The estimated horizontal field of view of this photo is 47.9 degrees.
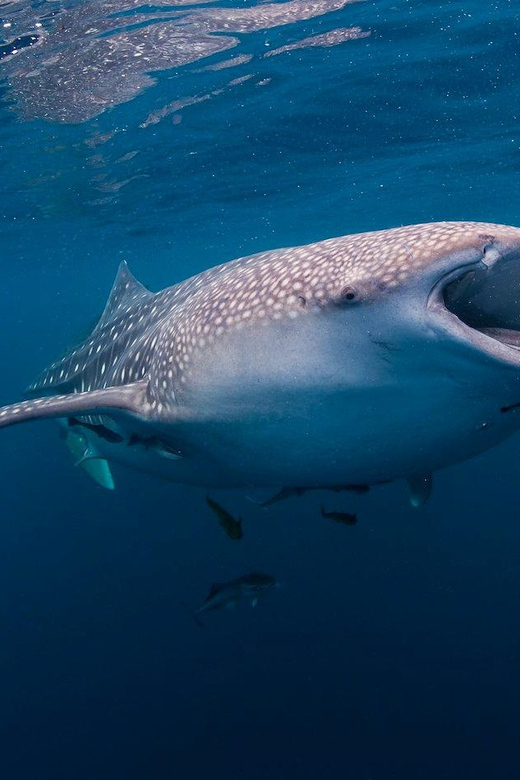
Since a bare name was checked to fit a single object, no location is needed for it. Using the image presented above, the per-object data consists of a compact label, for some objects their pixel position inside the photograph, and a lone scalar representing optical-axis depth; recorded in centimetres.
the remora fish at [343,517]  477
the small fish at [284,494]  402
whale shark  223
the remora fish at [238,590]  580
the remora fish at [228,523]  477
